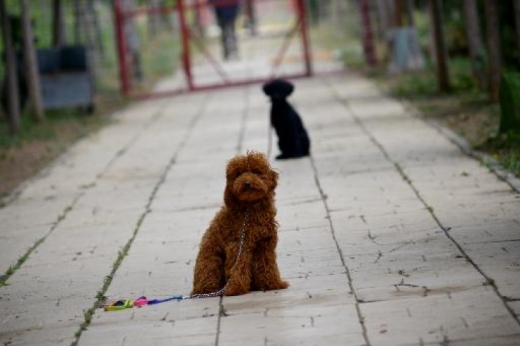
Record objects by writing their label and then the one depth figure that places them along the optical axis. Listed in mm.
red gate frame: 26578
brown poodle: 7266
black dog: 13945
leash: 7621
